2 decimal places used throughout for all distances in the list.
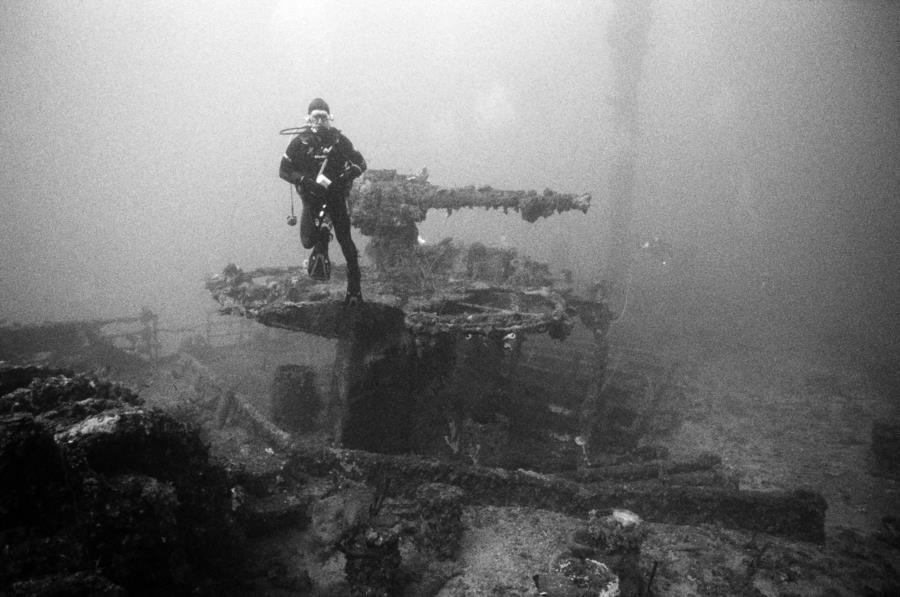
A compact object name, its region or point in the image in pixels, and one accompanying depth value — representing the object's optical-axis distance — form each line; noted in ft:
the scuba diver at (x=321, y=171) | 16.78
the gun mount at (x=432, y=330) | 23.30
